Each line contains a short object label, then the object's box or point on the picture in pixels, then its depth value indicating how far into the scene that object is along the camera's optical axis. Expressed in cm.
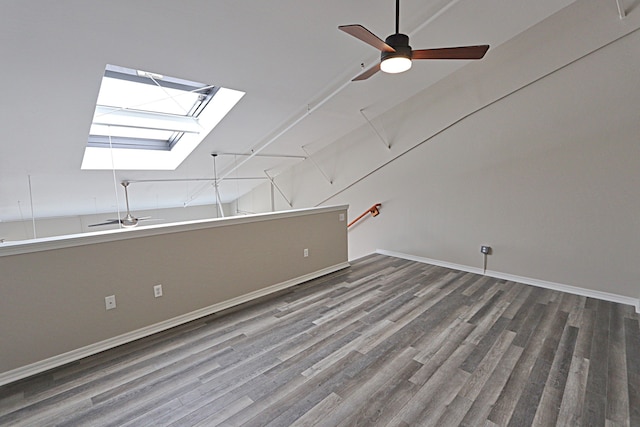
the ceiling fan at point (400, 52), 195
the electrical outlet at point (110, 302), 249
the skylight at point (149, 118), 381
